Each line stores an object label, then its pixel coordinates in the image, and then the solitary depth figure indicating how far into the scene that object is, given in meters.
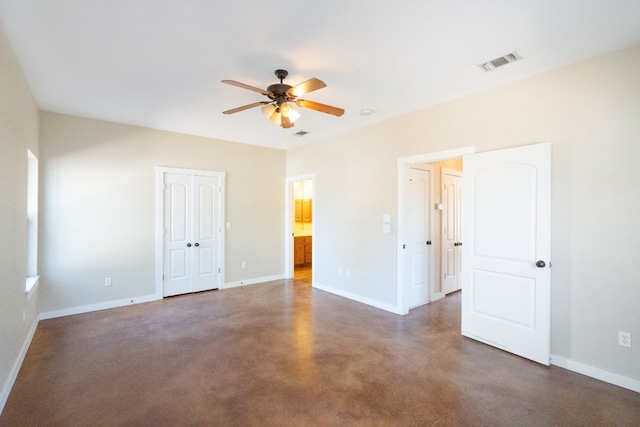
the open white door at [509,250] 2.85
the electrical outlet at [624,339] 2.46
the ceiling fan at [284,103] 2.65
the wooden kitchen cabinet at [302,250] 7.64
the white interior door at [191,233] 5.04
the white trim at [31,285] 3.28
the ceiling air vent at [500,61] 2.62
